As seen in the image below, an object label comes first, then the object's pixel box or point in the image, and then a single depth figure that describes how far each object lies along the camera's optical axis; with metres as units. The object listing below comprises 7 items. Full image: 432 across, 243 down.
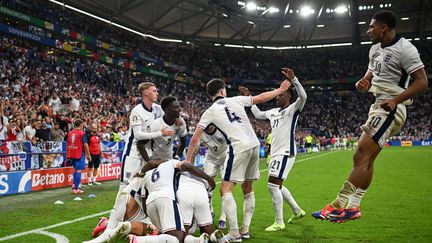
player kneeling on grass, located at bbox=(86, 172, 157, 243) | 6.22
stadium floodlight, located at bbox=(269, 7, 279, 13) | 47.37
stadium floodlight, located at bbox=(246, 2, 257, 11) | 45.18
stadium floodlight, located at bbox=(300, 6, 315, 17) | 47.12
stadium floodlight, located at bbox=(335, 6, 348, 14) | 47.94
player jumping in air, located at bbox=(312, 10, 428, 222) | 5.18
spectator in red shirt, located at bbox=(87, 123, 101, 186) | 15.33
